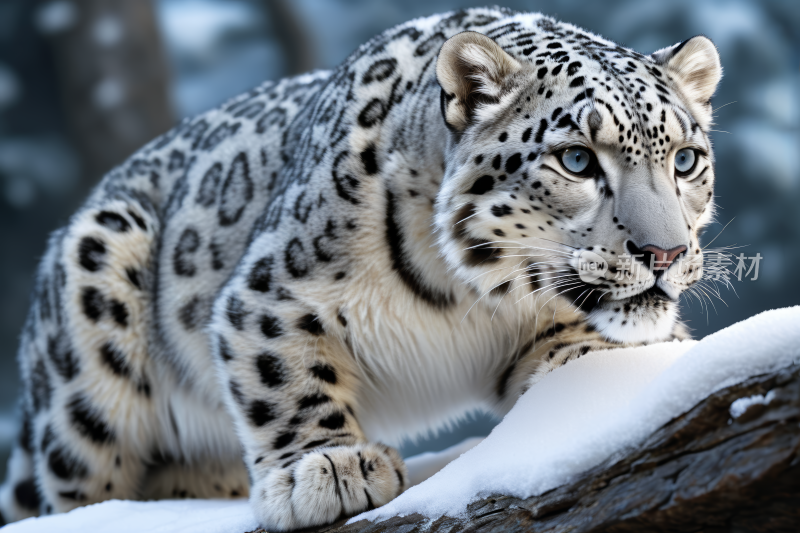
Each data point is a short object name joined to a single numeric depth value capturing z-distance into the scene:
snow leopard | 3.97
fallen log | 3.82
